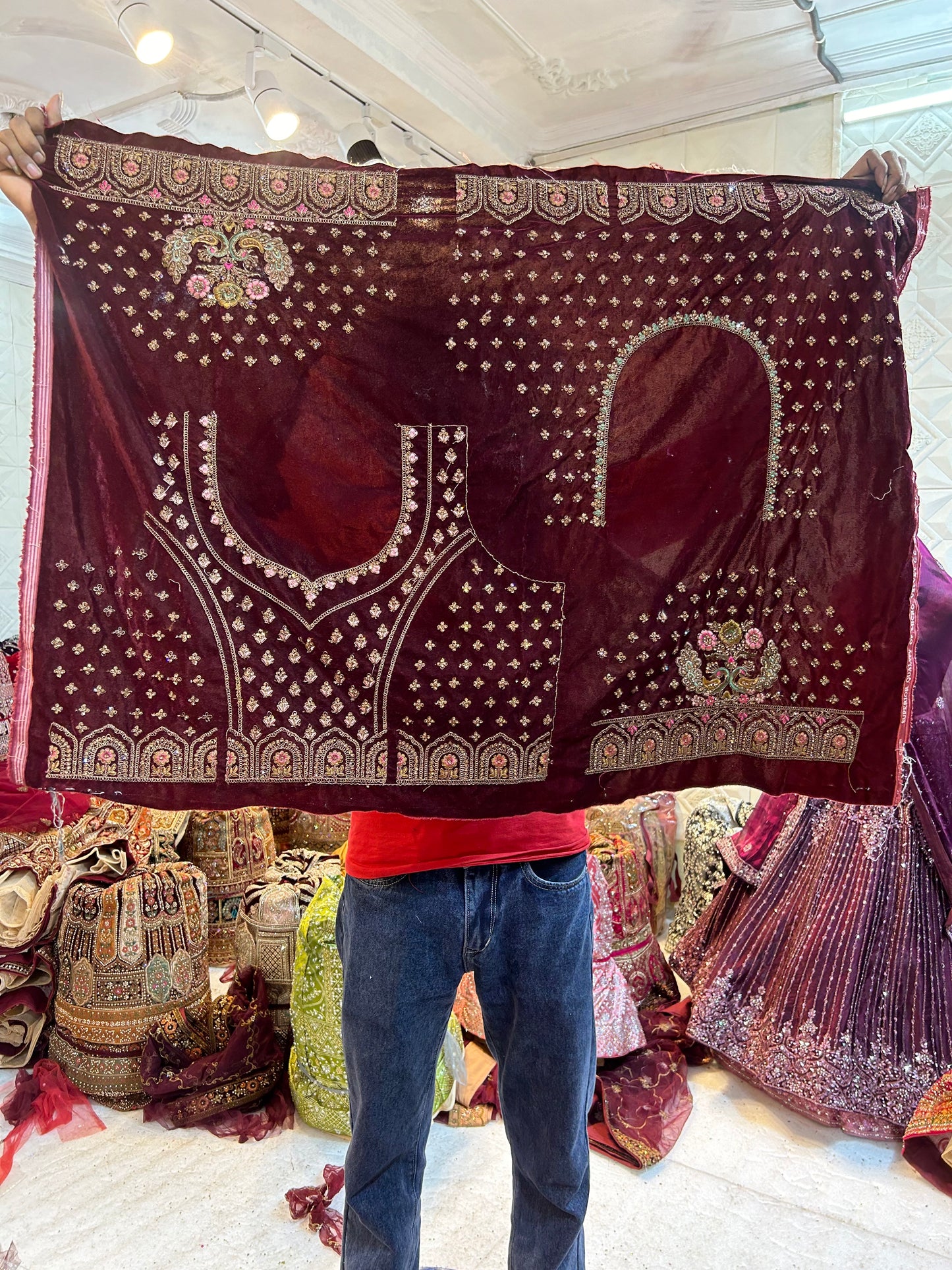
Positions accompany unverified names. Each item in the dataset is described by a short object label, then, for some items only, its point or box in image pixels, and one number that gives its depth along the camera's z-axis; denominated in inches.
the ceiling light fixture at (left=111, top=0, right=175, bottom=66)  101.6
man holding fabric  48.9
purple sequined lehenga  83.4
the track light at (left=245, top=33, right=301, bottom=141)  120.0
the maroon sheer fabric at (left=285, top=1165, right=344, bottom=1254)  69.7
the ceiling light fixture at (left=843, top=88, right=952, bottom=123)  130.4
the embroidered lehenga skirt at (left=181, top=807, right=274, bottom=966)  116.3
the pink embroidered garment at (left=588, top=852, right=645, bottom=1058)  91.0
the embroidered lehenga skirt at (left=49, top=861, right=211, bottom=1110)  87.4
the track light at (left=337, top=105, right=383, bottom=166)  140.4
